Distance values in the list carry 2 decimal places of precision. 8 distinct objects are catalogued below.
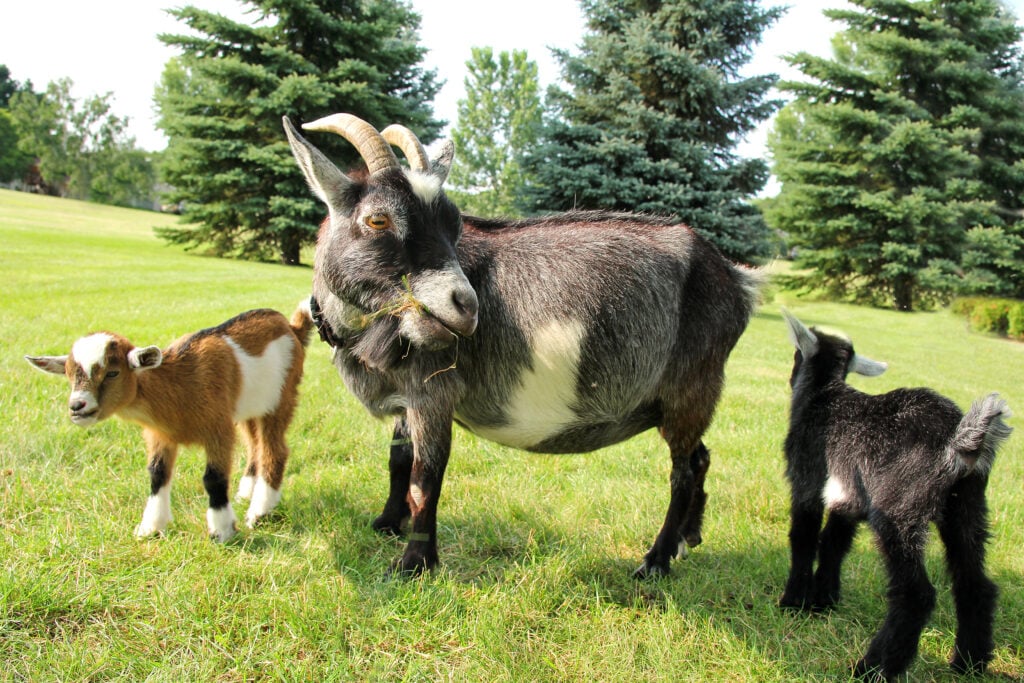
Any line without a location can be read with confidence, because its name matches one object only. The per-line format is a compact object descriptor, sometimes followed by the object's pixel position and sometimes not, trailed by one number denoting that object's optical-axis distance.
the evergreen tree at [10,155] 60.50
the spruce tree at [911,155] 23.27
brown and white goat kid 3.21
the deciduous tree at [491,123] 23.75
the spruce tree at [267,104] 20.70
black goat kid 2.54
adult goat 2.77
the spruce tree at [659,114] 15.66
